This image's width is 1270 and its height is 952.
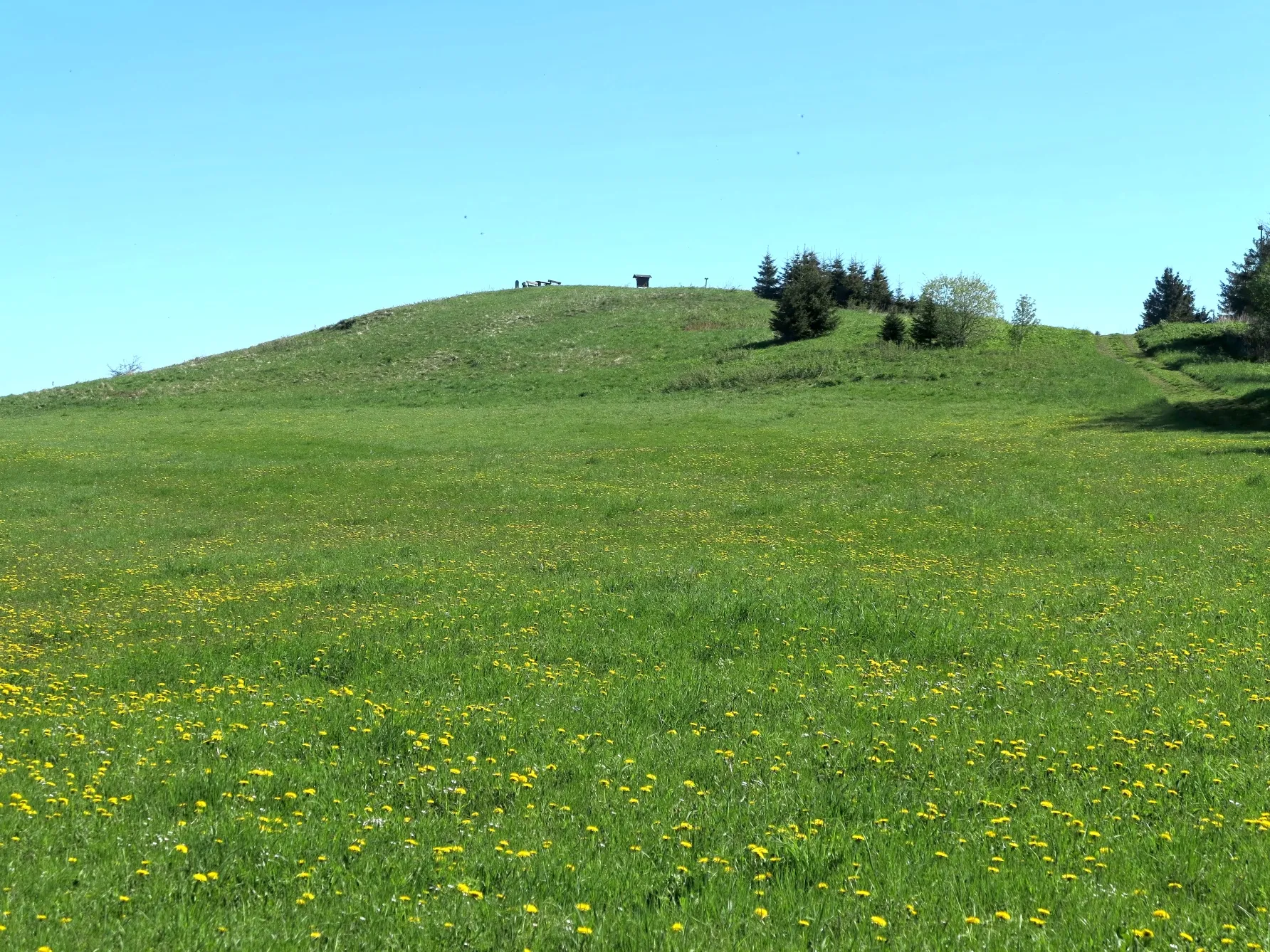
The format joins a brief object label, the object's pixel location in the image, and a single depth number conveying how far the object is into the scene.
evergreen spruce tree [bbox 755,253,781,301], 132.25
